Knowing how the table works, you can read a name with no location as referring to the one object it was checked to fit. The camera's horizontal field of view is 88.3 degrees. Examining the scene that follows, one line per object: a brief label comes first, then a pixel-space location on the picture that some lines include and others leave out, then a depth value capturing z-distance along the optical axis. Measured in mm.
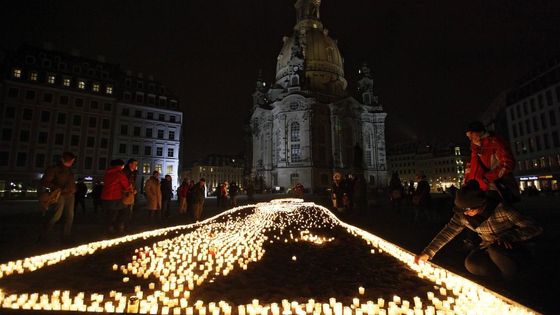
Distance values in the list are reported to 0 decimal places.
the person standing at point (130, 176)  10070
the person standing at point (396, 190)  17461
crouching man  3283
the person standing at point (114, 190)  9336
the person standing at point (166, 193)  16062
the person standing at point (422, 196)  13352
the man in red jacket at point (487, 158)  3725
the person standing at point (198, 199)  15330
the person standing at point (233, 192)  25797
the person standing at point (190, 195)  16422
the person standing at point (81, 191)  18344
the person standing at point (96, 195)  18925
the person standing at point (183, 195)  17250
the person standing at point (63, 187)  7930
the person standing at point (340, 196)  14297
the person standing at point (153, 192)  12750
